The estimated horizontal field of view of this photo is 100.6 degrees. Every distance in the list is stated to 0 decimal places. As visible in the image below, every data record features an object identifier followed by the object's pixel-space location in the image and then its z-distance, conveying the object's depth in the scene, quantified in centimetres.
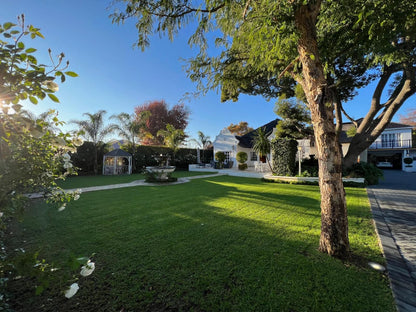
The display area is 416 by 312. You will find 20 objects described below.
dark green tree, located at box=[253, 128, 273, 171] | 1408
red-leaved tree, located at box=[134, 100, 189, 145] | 3002
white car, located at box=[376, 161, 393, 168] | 2550
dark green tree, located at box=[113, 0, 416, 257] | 258
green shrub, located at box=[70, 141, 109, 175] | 1466
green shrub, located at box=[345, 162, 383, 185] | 1041
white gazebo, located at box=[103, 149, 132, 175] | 1563
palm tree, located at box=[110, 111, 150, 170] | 1688
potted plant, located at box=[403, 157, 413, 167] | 2022
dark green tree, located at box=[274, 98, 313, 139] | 1228
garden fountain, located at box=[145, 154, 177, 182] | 1091
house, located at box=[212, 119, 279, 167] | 2144
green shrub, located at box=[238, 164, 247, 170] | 1869
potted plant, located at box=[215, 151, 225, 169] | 2116
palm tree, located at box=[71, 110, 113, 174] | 1492
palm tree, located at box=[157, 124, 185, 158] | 1867
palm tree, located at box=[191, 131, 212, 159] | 2407
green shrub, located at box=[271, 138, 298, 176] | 1192
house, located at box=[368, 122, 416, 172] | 2153
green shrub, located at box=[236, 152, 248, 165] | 1900
